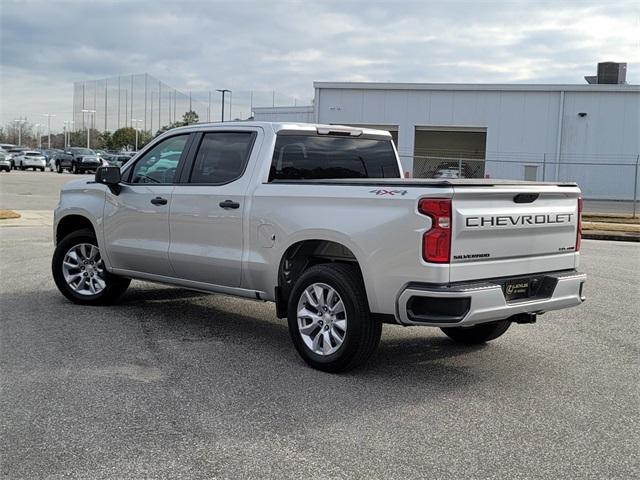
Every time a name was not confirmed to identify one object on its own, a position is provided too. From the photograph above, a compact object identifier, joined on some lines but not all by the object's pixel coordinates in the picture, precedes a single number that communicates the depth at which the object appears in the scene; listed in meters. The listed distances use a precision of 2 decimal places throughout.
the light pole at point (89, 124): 99.06
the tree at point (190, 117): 80.95
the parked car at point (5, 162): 47.09
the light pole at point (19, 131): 133.88
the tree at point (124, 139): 93.31
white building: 36.34
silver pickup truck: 5.18
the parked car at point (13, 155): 53.86
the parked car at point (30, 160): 53.84
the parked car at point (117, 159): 54.06
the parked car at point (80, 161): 50.25
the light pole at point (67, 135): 118.75
